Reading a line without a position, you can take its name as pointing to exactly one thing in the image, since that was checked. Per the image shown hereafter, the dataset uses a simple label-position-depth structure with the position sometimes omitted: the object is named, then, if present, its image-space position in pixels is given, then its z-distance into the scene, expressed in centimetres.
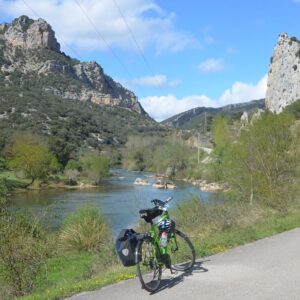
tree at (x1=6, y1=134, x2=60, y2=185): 5687
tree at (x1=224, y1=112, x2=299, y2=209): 1767
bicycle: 546
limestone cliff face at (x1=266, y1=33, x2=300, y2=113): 7978
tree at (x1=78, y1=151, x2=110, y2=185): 6344
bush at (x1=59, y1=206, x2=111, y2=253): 1458
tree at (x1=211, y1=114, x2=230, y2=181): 2442
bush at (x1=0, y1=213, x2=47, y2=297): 688
